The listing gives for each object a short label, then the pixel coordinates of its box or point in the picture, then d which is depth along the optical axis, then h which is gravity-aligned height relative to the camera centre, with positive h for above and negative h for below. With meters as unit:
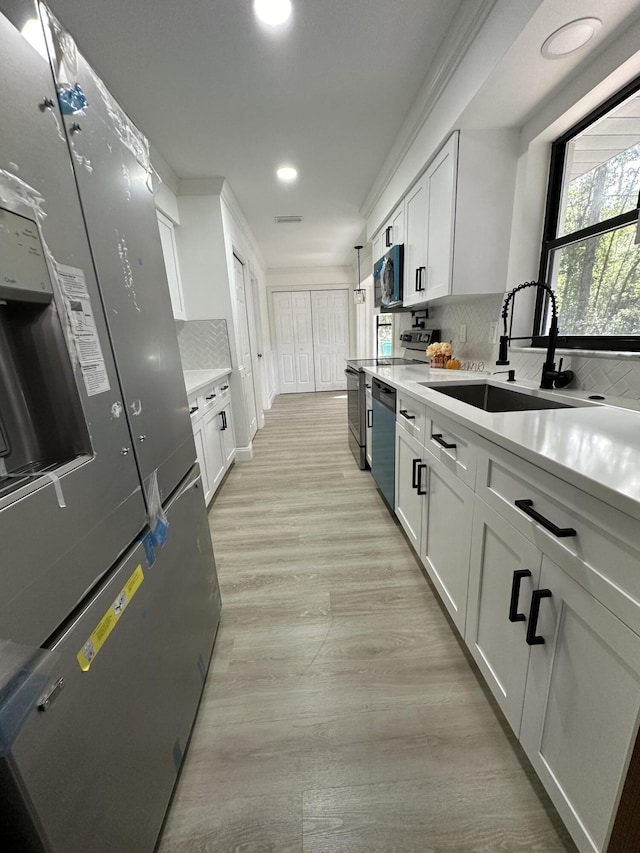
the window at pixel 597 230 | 1.37 +0.44
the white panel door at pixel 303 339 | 6.54 +0.05
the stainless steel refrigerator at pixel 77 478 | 0.50 -0.24
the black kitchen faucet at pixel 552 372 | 1.43 -0.20
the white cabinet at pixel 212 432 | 2.31 -0.68
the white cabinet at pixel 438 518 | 1.23 -0.80
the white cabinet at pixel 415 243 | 2.30 +0.68
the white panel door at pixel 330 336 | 6.57 +0.08
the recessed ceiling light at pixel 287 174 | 2.74 +1.41
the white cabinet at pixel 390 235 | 2.74 +0.95
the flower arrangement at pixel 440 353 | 2.47 -0.14
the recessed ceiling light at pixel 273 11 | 1.35 +1.36
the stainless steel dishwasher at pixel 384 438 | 2.07 -0.67
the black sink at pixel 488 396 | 1.65 -0.35
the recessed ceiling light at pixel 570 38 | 1.17 +1.05
